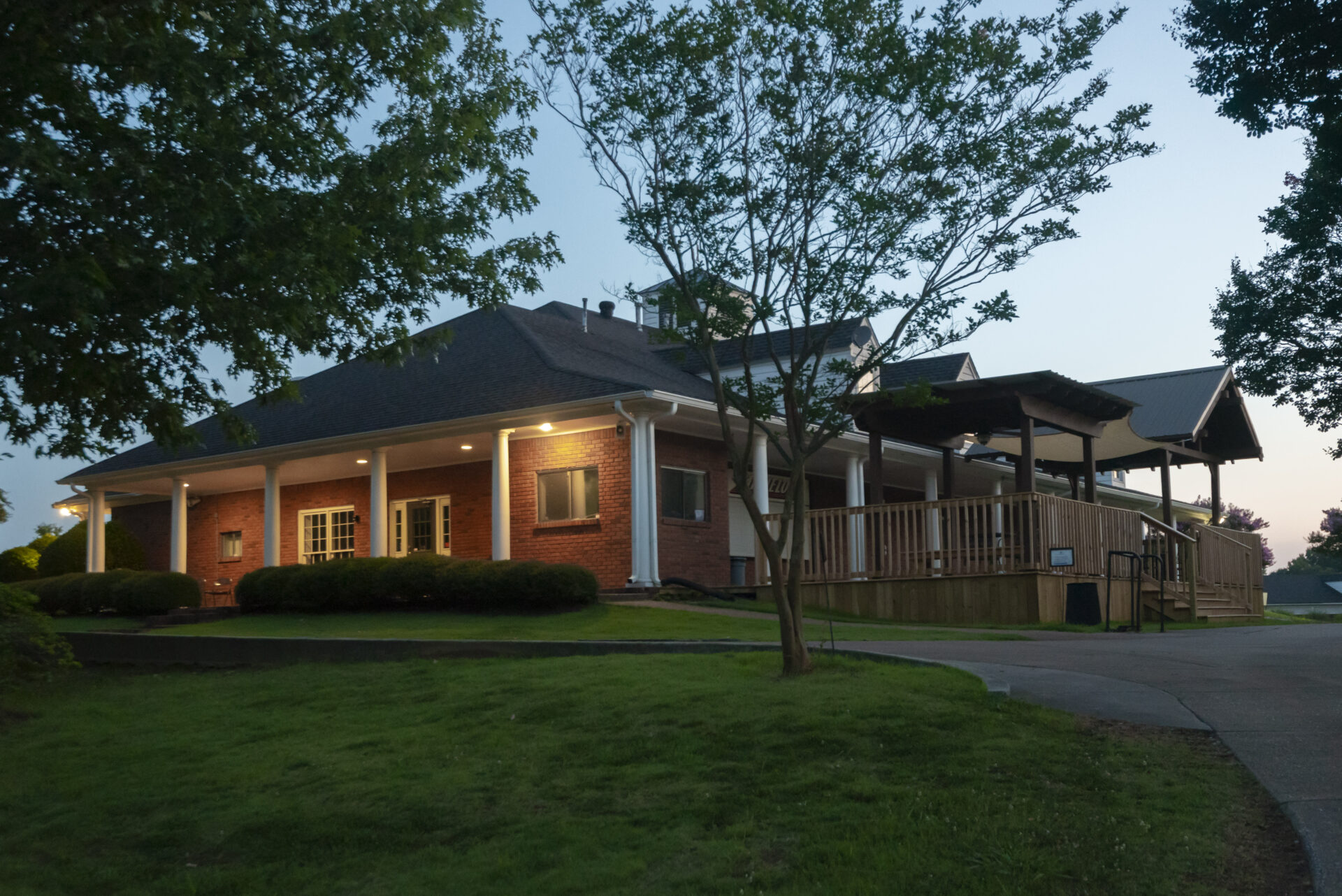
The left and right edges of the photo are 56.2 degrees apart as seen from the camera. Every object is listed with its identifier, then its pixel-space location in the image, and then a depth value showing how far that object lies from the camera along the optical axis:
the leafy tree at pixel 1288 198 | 8.31
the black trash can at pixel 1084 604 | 17.33
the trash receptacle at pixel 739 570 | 23.89
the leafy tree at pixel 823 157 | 9.33
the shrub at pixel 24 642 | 12.76
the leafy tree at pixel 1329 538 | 43.06
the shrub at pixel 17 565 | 28.89
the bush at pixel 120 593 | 20.53
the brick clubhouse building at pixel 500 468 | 20.58
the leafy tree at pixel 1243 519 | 47.84
